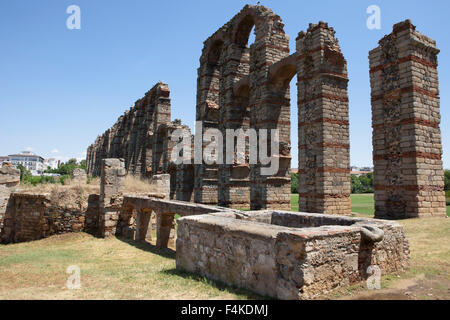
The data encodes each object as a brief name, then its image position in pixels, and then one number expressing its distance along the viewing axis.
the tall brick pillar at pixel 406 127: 10.59
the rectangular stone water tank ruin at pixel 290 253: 3.86
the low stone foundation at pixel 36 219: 11.33
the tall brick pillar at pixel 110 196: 11.61
